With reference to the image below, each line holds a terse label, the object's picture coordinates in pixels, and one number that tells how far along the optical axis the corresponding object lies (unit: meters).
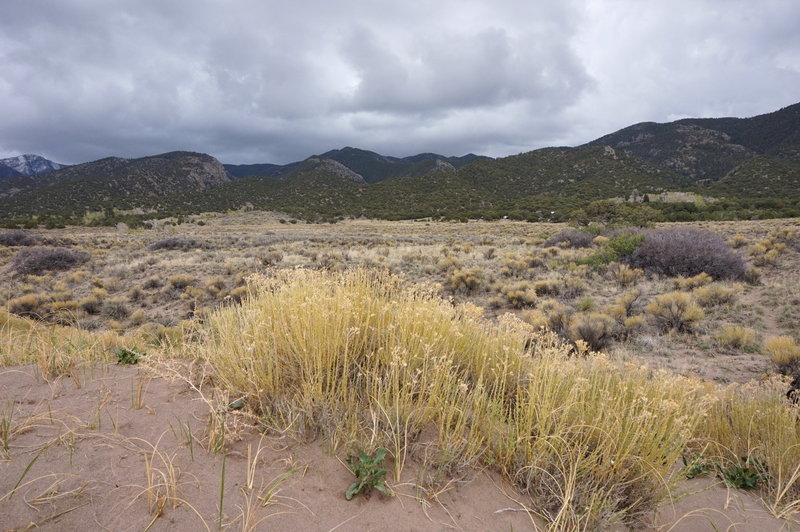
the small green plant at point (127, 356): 3.76
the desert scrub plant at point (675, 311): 8.06
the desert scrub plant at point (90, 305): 11.05
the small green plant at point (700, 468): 2.98
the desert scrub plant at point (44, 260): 15.73
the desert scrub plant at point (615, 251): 13.79
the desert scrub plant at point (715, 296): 9.16
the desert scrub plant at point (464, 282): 12.39
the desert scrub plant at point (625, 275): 11.60
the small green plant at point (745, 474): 2.95
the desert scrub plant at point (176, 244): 22.94
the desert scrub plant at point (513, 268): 13.92
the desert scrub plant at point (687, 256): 11.42
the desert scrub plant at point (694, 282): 10.54
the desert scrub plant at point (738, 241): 16.52
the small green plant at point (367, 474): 2.06
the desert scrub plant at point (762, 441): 2.80
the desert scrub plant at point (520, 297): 10.50
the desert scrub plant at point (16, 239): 23.28
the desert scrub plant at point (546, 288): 11.31
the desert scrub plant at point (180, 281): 13.17
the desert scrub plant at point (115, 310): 10.89
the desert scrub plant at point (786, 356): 5.70
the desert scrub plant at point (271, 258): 17.42
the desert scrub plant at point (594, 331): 7.34
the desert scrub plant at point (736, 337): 7.00
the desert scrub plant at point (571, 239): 19.33
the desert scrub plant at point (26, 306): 10.69
